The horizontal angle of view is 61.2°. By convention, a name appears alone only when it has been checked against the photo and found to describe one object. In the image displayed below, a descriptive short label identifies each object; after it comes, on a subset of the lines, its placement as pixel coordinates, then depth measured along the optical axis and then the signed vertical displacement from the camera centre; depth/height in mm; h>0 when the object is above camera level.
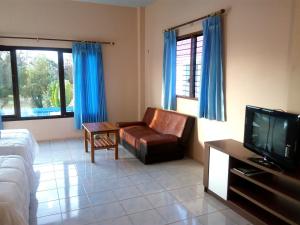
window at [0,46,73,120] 4898 -92
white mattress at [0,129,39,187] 2934 -816
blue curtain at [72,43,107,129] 5188 -115
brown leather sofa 3902 -947
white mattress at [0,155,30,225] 1736 -862
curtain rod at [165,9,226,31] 3293 +878
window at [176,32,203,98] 4004 +234
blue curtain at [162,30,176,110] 4434 +136
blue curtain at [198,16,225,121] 3373 +79
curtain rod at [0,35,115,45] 4723 +765
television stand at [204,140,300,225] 2119 -1078
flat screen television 2031 -500
